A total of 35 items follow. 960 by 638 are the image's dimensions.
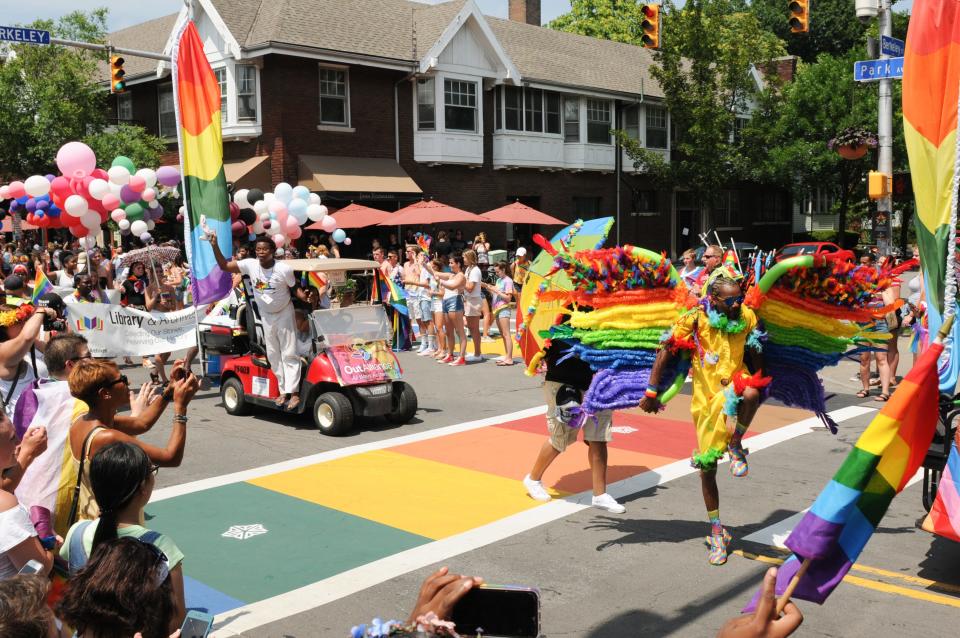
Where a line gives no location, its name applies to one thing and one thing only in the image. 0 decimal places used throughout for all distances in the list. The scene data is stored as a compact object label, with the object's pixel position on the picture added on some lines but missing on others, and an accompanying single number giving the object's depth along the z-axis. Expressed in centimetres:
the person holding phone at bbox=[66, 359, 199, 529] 425
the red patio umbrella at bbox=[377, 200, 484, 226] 2323
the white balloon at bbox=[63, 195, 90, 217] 1322
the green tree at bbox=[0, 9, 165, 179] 2502
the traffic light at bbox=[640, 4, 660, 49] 1697
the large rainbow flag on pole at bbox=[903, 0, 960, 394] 604
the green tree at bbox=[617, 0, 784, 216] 3212
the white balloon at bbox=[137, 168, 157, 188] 1408
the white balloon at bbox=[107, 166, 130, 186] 1377
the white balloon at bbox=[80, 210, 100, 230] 1360
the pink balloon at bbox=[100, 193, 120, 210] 1359
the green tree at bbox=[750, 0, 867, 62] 6206
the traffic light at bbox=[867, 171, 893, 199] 1379
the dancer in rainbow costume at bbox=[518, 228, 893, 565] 619
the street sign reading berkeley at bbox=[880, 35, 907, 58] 1255
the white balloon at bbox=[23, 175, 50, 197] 1367
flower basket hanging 1483
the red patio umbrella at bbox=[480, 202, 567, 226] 2527
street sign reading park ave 1166
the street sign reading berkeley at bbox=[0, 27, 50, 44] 1622
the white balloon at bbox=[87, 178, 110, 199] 1341
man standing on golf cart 1009
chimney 3906
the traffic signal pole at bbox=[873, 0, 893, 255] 1406
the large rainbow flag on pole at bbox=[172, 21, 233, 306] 1120
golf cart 1023
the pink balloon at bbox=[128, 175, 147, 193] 1394
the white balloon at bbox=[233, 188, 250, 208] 1448
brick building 2630
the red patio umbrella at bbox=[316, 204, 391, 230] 2383
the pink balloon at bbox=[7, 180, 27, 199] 1461
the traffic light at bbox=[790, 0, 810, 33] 1548
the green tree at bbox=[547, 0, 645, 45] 5375
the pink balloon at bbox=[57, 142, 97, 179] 1362
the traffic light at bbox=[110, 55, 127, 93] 2014
